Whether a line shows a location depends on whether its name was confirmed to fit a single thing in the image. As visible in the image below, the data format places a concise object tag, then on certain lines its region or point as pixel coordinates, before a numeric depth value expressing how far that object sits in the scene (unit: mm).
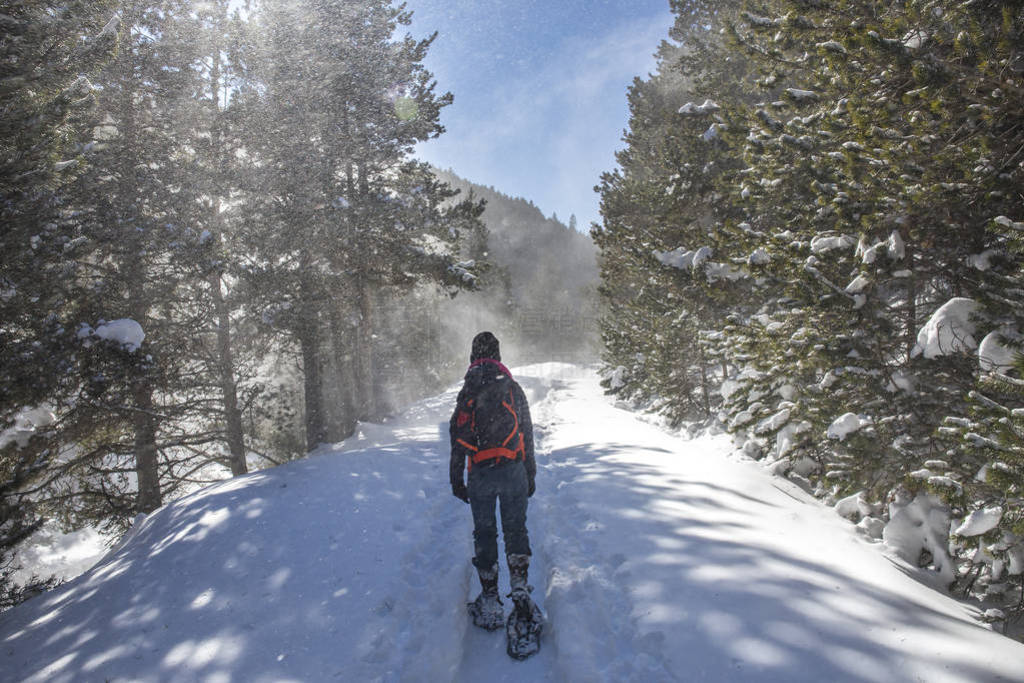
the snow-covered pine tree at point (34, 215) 5824
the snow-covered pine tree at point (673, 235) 9734
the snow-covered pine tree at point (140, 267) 8992
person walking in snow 4262
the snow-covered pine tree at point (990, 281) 3289
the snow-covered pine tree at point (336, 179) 13664
